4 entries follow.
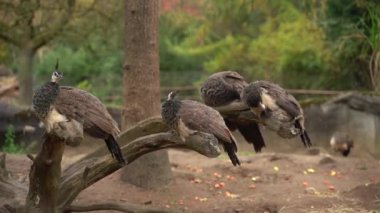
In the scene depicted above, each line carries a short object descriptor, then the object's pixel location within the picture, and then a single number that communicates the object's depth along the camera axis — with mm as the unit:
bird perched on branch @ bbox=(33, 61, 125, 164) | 8945
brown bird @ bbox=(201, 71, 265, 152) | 10906
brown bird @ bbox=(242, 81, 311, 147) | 9602
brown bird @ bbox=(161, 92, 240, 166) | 9227
